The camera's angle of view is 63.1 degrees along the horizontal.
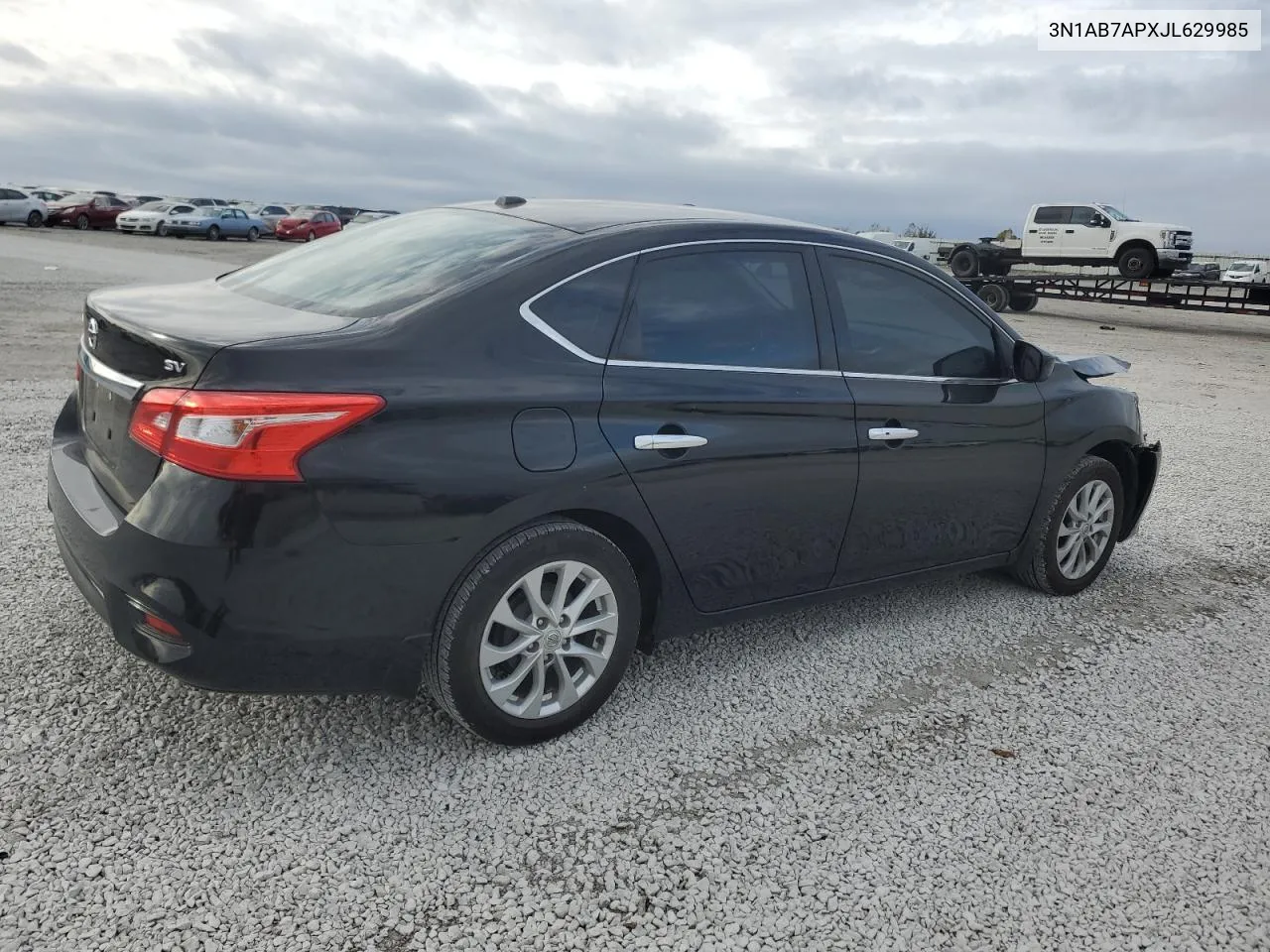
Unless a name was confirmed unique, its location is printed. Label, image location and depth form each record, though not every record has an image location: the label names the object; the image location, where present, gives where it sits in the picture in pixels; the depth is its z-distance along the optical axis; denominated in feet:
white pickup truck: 79.56
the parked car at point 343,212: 160.62
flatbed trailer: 75.72
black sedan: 8.69
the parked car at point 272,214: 143.32
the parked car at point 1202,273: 76.13
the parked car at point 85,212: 134.51
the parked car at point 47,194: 136.08
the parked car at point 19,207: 128.57
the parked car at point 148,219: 125.59
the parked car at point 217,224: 126.62
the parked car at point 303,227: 138.51
